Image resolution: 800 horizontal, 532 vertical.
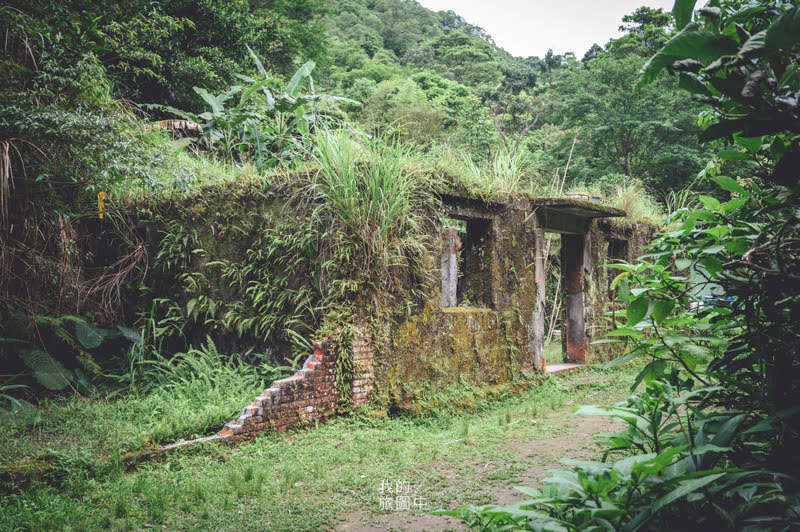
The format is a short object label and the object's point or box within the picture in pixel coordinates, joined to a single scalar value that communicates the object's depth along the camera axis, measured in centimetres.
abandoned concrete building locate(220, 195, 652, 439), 571
